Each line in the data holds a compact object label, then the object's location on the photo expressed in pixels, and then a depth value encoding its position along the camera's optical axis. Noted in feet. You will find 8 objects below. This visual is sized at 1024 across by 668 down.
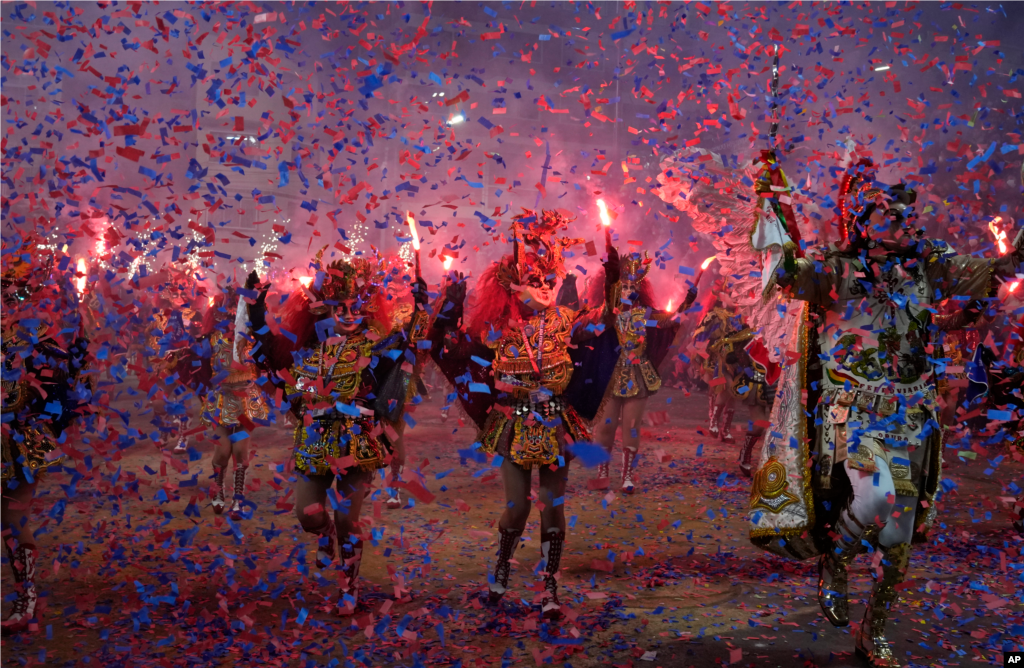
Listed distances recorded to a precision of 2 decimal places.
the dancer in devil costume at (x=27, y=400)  15.29
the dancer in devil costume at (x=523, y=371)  16.47
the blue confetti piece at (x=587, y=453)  16.88
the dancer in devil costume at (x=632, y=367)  29.73
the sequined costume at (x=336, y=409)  16.69
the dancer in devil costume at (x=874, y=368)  13.23
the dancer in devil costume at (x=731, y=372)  29.96
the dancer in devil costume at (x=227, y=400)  25.29
